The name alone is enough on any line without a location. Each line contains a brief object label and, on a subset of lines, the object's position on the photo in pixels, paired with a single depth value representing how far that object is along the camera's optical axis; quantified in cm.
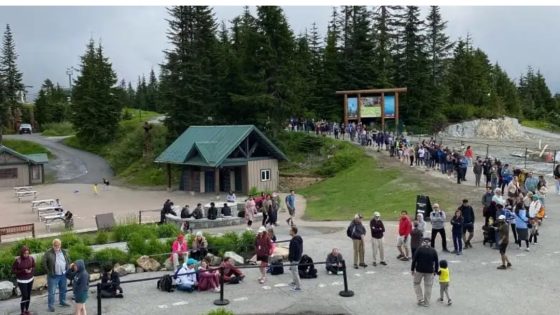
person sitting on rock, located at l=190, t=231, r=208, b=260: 1789
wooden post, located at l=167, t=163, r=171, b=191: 4384
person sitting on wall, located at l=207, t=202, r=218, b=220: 2646
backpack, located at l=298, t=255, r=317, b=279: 1598
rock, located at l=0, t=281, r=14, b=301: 1502
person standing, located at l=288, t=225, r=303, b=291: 1484
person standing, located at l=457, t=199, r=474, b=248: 1823
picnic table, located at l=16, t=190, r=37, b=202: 4244
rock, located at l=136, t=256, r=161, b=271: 1750
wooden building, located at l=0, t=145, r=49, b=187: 5188
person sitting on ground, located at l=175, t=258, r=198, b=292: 1499
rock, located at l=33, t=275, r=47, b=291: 1588
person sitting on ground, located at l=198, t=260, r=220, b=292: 1510
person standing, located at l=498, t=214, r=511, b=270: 1608
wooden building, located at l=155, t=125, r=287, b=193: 3906
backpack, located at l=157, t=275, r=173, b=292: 1508
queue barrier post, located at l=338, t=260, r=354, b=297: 1434
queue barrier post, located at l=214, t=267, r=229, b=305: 1390
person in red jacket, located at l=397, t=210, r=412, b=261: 1738
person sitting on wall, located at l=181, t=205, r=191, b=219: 2684
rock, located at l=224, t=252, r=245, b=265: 1770
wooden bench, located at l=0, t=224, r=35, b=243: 2518
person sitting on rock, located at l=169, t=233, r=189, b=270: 1716
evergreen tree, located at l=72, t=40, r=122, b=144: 7012
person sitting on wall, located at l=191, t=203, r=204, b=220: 2650
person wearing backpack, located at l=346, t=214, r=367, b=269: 1666
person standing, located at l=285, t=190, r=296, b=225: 2652
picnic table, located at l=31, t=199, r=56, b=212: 3581
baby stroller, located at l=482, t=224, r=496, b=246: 1869
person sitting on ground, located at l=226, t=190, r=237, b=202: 2990
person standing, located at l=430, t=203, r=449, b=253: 1773
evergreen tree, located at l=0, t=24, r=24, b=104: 9038
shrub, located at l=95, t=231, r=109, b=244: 2130
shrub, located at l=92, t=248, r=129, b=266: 1759
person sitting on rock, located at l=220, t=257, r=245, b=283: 1564
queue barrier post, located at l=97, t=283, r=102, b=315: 1245
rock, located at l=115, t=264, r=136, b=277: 1702
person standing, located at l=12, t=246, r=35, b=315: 1318
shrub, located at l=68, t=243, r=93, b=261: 1728
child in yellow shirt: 1301
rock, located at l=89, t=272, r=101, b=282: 1680
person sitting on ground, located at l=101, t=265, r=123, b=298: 1429
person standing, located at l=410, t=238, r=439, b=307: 1291
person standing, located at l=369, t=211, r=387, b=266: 1695
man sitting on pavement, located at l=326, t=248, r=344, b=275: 1584
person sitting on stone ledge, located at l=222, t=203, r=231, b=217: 2727
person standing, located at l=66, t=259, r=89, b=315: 1242
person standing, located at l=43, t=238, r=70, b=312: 1338
